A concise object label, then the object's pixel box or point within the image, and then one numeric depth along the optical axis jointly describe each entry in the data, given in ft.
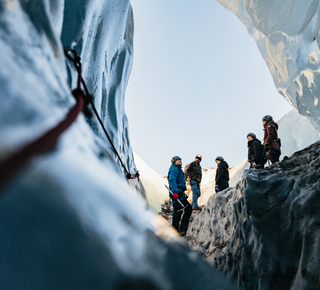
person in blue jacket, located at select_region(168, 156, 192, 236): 13.39
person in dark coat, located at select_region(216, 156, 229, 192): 18.65
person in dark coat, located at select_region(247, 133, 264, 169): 15.62
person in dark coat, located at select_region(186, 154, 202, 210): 18.27
